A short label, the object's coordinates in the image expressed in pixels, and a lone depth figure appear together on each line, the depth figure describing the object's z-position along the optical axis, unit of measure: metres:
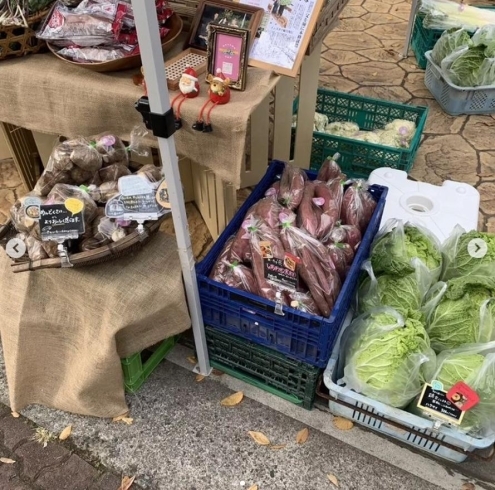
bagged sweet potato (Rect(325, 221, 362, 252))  2.38
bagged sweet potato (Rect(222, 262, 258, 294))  2.22
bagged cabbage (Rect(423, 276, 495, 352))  2.25
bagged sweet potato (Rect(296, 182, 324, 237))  2.40
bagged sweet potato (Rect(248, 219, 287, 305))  2.15
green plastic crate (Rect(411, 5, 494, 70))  5.03
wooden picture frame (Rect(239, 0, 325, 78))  2.45
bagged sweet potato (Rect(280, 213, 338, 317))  2.16
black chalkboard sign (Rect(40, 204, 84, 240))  1.92
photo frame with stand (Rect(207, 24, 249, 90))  2.29
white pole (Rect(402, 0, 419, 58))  5.02
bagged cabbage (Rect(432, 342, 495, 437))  2.03
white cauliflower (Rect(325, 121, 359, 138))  3.74
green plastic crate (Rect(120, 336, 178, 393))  2.44
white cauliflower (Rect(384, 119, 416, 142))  3.62
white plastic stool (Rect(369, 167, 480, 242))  3.03
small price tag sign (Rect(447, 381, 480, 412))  1.95
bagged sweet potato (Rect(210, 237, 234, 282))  2.27
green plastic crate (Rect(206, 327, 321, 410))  2.31
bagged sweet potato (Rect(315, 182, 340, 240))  2.40
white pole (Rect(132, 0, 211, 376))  1.46
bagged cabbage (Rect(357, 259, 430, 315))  2.36
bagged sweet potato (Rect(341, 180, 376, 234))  2.55
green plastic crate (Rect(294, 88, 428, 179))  3.46
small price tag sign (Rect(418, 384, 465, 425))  2.00
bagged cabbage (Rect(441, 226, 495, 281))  2.45
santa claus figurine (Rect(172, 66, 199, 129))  2.19
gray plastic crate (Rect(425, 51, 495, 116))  4.48
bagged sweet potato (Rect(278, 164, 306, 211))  2.54
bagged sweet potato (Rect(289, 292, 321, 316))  2.11
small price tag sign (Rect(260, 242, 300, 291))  2.05
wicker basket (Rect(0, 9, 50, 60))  2.43
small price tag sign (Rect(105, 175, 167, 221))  2.04
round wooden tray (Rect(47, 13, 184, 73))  2.36
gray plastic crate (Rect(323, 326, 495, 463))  2.09
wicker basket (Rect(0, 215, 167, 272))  1.95
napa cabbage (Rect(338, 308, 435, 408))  2.11
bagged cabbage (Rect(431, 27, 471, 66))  4.45
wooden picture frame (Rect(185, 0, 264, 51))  2.45
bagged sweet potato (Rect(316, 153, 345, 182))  2.74
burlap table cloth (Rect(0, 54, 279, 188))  2.17
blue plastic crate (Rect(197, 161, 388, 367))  2.06
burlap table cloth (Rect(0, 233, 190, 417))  2.13
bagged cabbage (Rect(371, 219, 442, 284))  2.42
